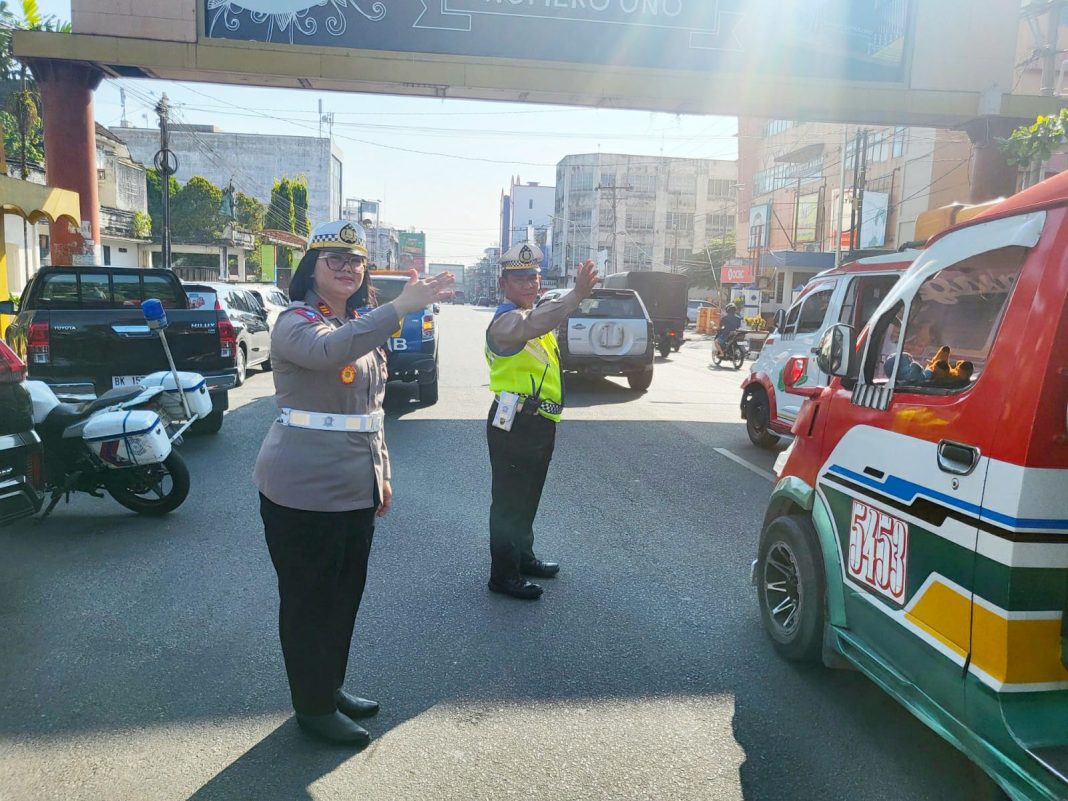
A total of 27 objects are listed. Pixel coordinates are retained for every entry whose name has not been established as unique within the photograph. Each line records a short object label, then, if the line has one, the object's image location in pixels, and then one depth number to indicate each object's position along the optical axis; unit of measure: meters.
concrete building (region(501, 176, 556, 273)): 161.62
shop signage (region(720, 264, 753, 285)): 48.75
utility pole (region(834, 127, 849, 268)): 32.42
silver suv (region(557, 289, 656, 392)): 13.94
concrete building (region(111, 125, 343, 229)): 74.81
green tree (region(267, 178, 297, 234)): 61.25
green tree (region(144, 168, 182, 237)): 48.07
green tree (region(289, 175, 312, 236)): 64.19
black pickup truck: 8.55
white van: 7.93
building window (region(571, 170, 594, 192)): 100.38
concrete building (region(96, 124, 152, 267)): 37.28
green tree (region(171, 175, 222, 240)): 45.06
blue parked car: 11.22
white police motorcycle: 5.69
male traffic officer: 4.44
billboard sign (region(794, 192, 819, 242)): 45.38
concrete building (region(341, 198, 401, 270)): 122.88
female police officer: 2.94
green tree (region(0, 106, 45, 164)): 27.41
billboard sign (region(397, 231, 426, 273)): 134.12
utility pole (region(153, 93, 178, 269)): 25.32
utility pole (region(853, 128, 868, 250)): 31.21
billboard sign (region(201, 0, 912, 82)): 12.49
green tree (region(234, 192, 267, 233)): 51.25
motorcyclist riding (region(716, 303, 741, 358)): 21.12
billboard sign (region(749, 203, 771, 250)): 50.72
